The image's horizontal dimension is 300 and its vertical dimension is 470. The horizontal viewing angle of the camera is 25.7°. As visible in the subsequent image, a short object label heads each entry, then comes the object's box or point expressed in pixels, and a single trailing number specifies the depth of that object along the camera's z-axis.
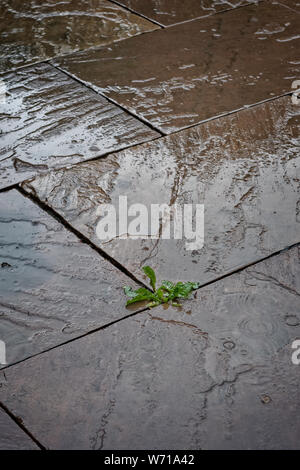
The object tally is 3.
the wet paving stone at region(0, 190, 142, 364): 2.23
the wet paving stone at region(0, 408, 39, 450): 1.86
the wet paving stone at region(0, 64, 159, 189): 3.11
